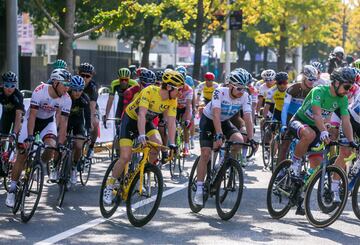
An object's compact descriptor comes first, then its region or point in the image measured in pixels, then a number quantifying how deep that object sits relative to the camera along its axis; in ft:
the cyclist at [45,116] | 34.35
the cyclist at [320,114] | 32.35
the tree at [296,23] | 151.64
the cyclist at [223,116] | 34.78
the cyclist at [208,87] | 65.41
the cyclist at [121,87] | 51.81
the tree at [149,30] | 109.60
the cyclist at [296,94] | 40.11
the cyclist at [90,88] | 45.01
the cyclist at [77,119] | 41.93
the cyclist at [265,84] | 57.57
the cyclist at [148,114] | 33.30
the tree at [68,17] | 68.59
